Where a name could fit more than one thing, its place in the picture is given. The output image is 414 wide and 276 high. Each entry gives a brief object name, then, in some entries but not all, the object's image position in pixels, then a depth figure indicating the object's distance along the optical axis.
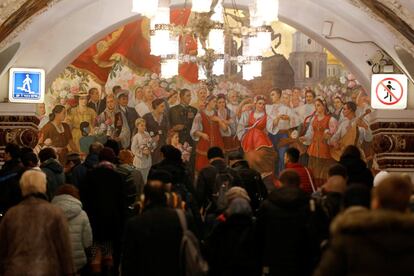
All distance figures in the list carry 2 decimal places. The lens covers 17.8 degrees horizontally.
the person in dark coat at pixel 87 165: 14.38
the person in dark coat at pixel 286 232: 10.88
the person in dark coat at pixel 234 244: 11.16
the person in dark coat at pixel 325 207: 10.97
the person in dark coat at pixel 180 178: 12.74
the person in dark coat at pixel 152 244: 10.42
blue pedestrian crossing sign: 21.83
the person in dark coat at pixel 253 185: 13.94
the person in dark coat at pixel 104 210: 13.56
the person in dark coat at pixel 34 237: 10.93
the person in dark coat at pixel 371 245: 7.39
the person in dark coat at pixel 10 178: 13.02
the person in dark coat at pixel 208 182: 13.80
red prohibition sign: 21.86
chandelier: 17.77
